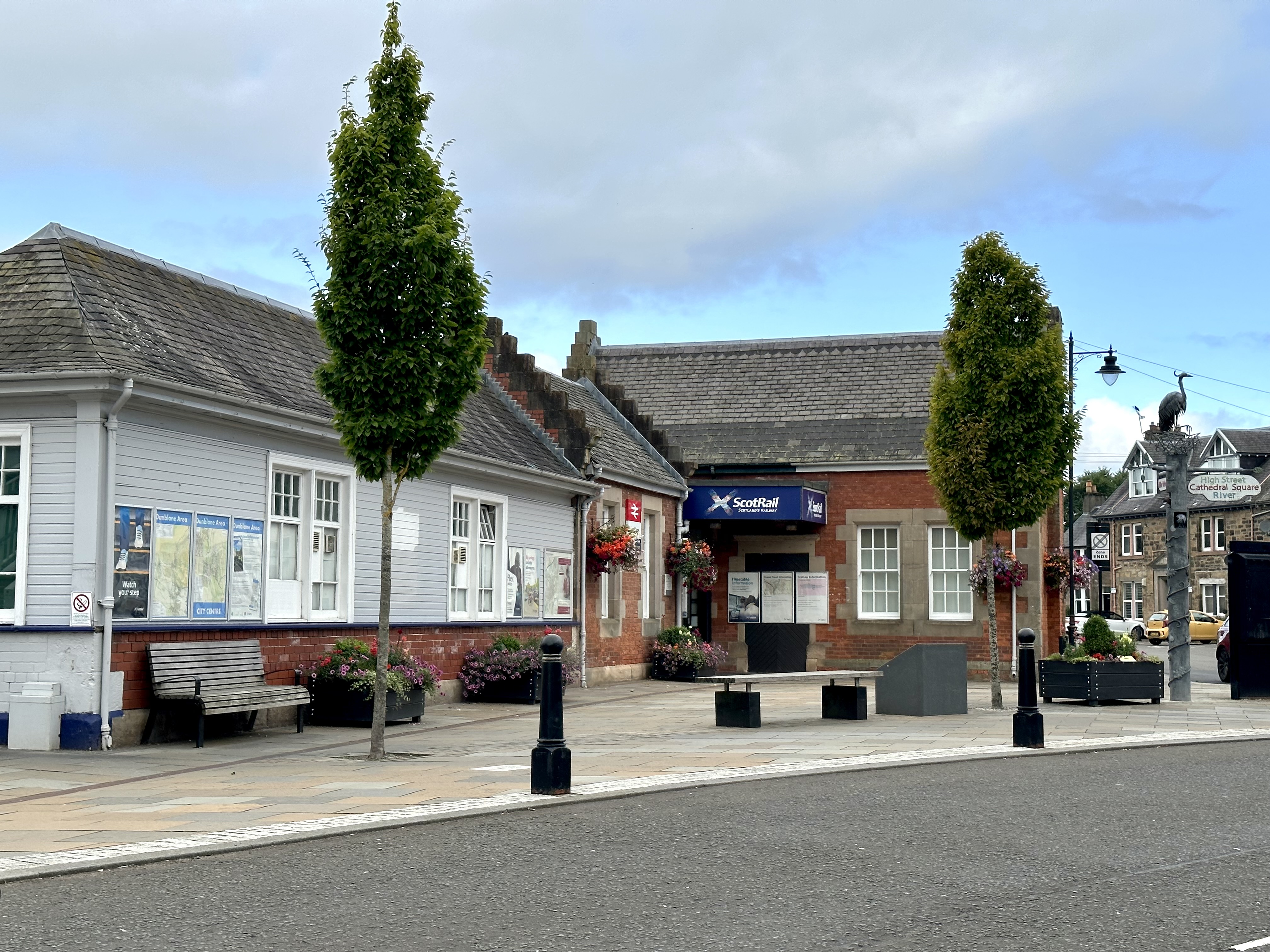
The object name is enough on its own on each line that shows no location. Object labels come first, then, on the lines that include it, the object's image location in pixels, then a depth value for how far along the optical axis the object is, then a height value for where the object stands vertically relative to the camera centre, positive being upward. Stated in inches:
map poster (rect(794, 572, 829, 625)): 1181.7 +10.8
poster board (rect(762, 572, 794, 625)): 1193.4 +10.3
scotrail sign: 1106.1 +83.9
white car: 2440.9 -23.7
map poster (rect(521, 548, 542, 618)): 900.6 +14.9
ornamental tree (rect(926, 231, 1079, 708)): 763.4 +112.5
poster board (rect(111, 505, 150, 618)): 548.1 +18.0
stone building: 2704.2 +166.4
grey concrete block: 728.3 -36.4
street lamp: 1233.4 +210.5
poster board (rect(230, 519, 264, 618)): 619.2 +18.6
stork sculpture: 896.3 +125.0
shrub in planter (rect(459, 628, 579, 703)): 812.0 -35.1
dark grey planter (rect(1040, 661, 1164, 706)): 826.2 -39.7
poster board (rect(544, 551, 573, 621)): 934.4 +16.4
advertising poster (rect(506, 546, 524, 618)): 883.4 +18.9
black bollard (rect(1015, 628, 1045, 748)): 553.9 -38.0
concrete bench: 650.2 -42.3
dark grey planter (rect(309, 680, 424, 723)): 657.0 -43.2
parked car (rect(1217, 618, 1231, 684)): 1227.9 -40.8
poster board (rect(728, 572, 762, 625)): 1204.5 +11.0
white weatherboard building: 539.8 +50.8
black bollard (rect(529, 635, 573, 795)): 414.0 -37.5
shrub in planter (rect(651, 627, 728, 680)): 1092.5 -34.1
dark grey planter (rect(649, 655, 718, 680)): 1095.0 -46.5
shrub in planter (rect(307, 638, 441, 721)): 649.0 -32.1
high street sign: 885.2 +76.9
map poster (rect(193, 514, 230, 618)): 594.2 +19.5
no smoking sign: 533.6 +1.6
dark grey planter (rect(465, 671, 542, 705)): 814.5 -45.2
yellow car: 2319.1 -26.9
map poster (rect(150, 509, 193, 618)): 569.0 +17.1
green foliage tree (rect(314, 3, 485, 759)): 526.3 +117.2
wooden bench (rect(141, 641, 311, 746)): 557.3 -27.7
